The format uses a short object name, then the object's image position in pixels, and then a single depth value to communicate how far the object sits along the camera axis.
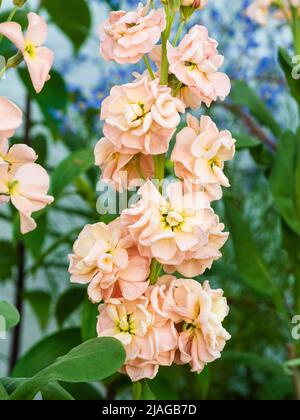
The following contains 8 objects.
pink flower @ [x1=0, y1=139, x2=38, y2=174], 0.52
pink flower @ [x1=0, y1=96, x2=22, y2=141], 0.49
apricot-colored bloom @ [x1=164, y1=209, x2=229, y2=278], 0.53
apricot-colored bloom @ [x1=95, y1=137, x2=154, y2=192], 0.54
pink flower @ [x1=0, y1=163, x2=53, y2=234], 0.51
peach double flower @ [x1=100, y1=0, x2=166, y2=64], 0.53
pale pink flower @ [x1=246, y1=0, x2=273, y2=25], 0.90
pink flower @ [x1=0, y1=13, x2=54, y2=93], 0.51
